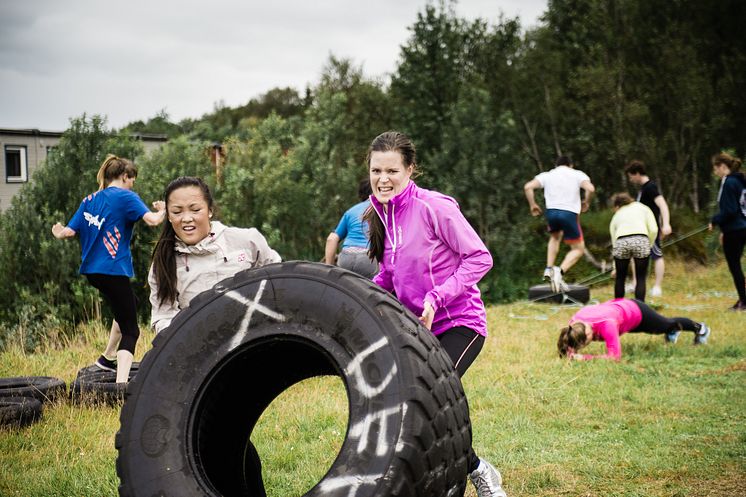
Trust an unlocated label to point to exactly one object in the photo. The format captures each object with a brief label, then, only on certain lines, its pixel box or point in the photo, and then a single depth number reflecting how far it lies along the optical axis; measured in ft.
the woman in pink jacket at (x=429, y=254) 12.26
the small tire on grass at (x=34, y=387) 20.83
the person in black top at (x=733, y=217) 35.70
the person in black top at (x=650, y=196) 36.78
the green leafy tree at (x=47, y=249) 40.50
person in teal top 28.91
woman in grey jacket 13.17
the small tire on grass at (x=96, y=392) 20.42
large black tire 8.55
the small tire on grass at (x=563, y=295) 42.93
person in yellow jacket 31.60
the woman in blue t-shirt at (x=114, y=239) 21.84
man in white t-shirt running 40.09
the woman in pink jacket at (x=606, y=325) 24.53
